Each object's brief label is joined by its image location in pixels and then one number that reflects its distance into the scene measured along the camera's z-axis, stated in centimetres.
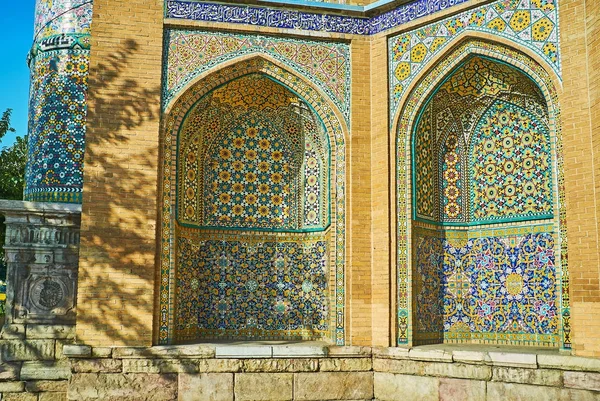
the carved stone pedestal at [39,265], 770
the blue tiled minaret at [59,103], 873
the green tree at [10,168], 1305
